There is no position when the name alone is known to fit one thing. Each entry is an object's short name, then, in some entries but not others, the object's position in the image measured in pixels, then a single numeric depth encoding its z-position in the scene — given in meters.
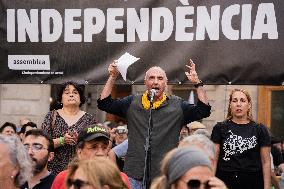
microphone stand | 10.75
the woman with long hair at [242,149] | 11.41
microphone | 10.69
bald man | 10.90
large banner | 11.04
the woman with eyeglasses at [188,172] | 6.17
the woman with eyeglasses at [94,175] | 6.85
